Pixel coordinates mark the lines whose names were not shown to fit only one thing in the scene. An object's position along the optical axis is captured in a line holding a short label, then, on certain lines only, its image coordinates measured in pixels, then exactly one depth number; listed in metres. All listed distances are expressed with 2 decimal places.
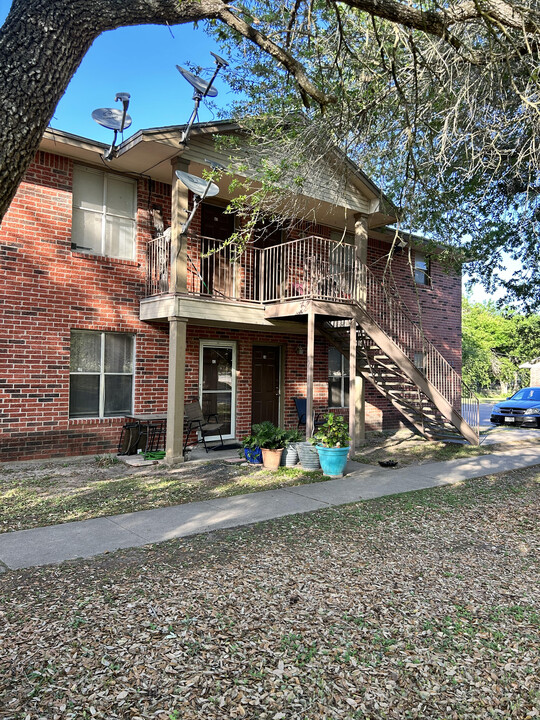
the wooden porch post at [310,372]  9.56
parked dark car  16.75
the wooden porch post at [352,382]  10.70
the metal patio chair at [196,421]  10.37
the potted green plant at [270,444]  9.05
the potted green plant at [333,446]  8.52
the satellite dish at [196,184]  8.45
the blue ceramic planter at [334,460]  8.49
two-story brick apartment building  8.94
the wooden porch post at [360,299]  11.55
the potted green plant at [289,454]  9.30
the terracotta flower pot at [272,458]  9.04
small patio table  10.01
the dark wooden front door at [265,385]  12.32
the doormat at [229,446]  10.87
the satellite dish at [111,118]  8.68
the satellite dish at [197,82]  7.95
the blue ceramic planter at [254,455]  9.35
